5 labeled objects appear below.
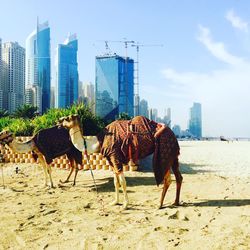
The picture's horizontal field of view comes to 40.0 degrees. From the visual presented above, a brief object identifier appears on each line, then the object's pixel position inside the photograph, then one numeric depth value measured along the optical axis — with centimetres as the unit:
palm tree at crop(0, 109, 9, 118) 4742
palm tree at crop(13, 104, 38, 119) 4686
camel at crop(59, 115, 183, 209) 741
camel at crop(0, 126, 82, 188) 1048
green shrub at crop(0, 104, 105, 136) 1642
